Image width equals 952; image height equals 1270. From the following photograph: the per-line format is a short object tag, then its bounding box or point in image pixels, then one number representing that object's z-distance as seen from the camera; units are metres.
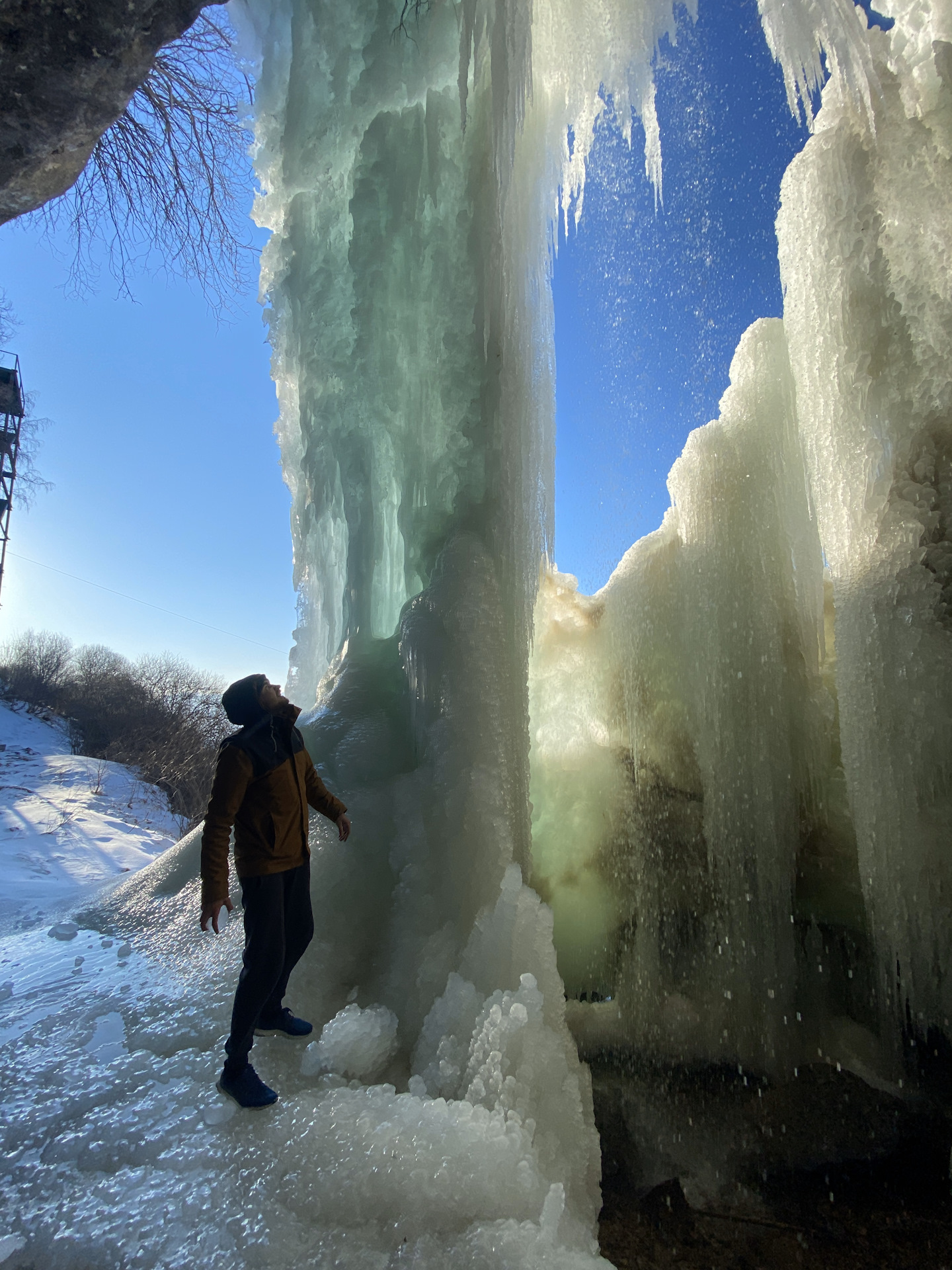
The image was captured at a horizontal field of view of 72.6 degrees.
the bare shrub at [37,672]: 18.06
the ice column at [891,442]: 2.69
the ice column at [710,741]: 3.01
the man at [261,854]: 1.73
